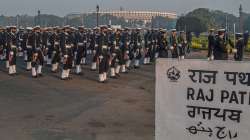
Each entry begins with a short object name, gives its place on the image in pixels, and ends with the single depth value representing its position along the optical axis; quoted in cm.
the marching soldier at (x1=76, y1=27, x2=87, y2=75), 1883
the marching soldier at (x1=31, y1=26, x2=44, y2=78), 1789
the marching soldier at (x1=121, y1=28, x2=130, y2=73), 1950
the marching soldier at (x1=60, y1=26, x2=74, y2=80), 1742
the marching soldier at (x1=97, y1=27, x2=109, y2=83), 1666
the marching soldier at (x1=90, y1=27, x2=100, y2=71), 2052
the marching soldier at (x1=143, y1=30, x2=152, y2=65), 2416
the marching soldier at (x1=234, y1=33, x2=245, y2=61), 1997
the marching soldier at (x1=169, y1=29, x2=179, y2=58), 2212
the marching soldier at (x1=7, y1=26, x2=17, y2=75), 1844
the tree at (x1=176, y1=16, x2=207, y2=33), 5564
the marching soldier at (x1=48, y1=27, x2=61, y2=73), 1911
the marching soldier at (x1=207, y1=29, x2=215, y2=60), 1612
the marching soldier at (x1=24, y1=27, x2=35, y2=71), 1810
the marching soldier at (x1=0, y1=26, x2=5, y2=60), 2170
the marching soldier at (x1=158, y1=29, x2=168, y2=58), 2205
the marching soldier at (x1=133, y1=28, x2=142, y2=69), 2216
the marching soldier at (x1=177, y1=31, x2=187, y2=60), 2404
